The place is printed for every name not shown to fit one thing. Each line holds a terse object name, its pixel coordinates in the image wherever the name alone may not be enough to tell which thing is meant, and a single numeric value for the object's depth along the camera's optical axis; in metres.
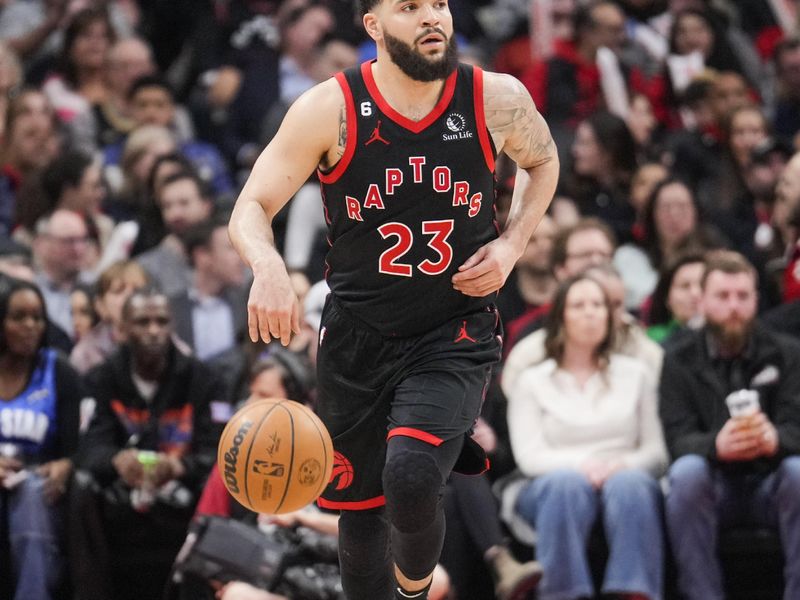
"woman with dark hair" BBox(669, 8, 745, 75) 25.00
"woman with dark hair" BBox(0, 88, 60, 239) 20.75
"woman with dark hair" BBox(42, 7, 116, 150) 22.78
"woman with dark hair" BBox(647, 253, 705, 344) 17.20
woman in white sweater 14.37
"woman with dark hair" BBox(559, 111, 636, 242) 20.75
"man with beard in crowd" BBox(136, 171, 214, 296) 18.97
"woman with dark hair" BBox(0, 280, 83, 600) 14.71
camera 13.86
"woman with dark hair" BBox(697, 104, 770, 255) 20.39
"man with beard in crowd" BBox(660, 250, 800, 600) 14.28
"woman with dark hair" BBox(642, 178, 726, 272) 18.83
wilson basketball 10.45
